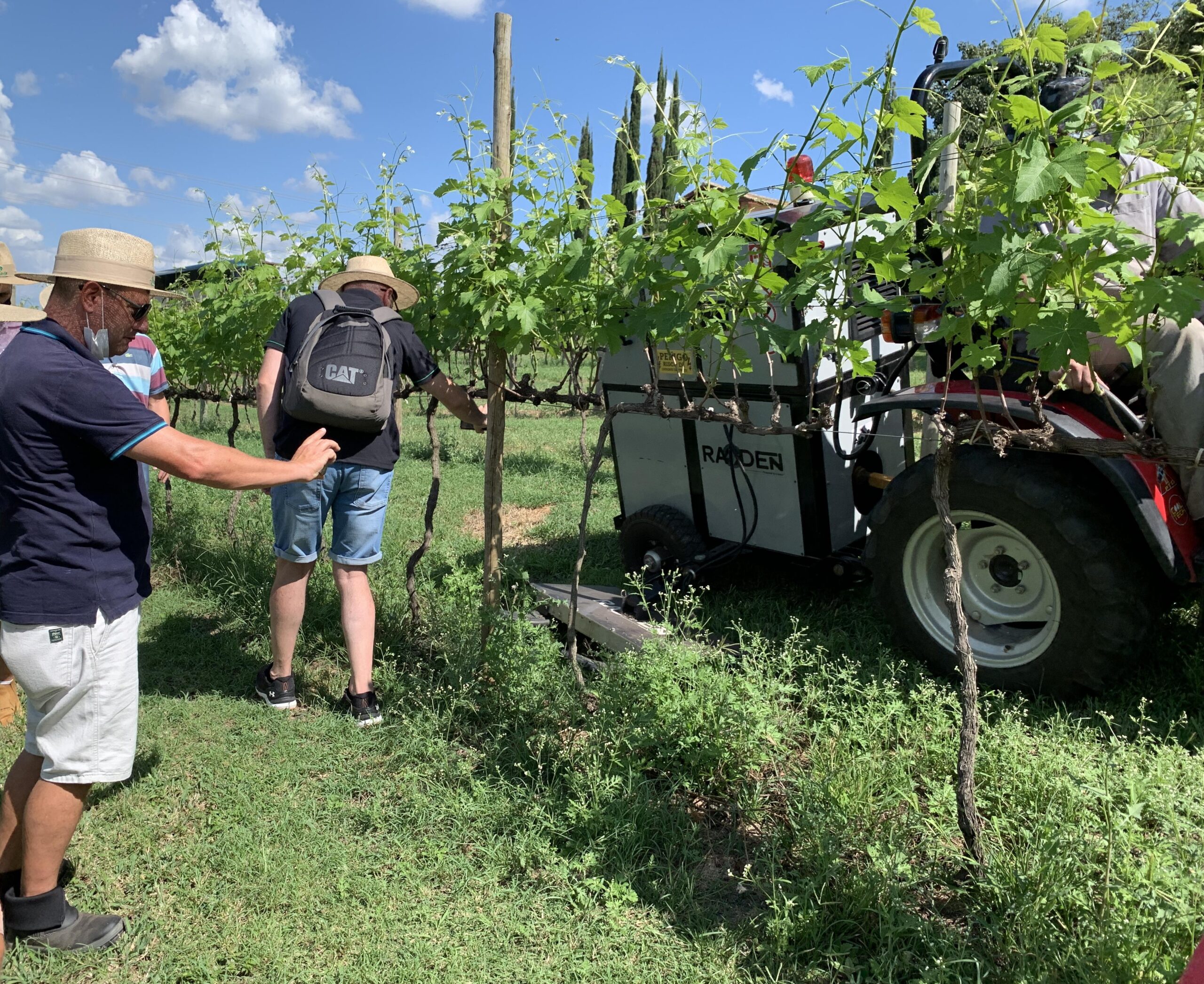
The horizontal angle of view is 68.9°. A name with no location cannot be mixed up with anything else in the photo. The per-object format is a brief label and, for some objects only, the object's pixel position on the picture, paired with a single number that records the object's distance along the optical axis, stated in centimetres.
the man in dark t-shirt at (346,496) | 358
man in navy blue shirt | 229
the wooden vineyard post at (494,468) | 381
